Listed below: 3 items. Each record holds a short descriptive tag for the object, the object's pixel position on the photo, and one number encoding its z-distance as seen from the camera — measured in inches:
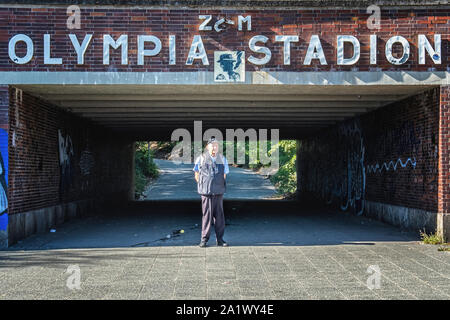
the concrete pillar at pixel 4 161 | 357.7
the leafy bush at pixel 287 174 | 1146.0
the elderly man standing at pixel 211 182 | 340.5
